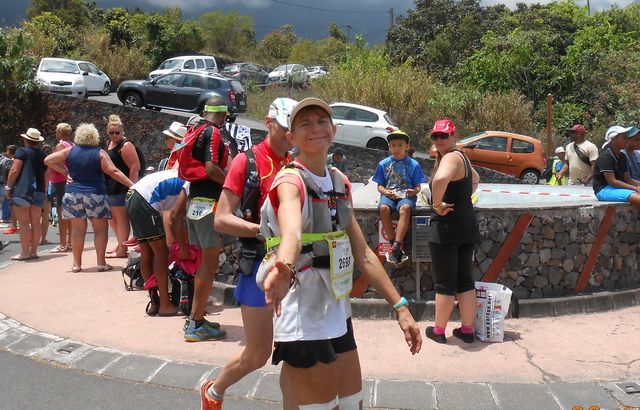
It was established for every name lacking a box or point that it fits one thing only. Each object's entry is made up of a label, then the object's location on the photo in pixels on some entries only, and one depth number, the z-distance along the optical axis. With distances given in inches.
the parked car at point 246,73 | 1559.3
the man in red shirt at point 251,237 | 139.8
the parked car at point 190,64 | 1268.5
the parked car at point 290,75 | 1424.7
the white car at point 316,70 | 1699.1
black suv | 869.2
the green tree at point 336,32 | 3631.9
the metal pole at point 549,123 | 867.4
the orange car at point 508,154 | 783.1
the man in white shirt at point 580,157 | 433.4
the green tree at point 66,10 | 2305.6
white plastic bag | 209.3
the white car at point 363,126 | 805.2
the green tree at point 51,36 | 1269.7
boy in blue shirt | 234.4
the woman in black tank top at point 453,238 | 205.2
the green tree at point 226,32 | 2898.6
